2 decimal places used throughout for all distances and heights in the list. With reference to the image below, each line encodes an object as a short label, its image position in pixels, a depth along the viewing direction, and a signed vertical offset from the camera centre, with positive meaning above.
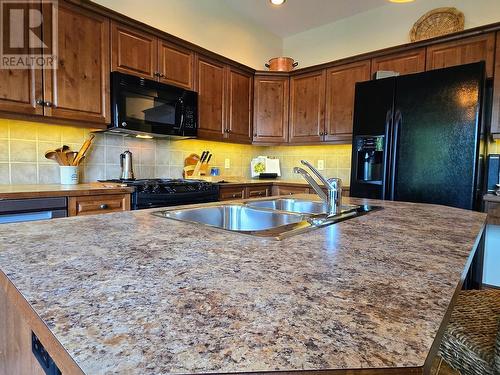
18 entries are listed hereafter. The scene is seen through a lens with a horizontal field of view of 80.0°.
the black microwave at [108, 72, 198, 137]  2.32 +0.52
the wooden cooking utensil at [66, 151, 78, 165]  2.26 +0.09
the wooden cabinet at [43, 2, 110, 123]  2.04 +0.71
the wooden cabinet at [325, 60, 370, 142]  3.11 +0.82
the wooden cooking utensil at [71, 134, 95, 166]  2.27 +0.12
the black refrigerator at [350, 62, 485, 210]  2.21 +0.30
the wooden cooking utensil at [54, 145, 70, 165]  2.20 +0.09
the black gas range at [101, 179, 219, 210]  2.23 -0.19
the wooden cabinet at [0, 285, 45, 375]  0.62 -0.41
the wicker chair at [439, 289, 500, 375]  0.81 -0.47
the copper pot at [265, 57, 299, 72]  3.73 +1.35
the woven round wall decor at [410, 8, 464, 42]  2.87 +1.51
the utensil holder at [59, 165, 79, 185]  2.22 -0.05
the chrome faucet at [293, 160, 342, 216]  1.35 -0.09
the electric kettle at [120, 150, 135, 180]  2.63 +0.04
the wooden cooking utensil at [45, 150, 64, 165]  2.17 +0.08
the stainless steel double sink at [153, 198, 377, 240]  1.21 -0.20
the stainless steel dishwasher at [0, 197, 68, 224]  1.62 -0.24
